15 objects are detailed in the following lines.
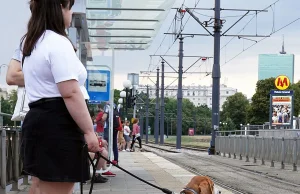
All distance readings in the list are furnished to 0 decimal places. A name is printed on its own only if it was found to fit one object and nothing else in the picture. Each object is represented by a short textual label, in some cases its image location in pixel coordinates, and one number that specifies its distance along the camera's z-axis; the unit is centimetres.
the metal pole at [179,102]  4521
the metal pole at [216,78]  3298
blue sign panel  1216
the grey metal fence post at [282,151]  1914
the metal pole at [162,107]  5753
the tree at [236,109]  12656
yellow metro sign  4269
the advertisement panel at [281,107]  3750
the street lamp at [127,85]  3222
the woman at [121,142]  2842
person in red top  1284
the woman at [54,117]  313
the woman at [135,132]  3068
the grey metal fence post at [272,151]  2039
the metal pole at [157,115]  6552
